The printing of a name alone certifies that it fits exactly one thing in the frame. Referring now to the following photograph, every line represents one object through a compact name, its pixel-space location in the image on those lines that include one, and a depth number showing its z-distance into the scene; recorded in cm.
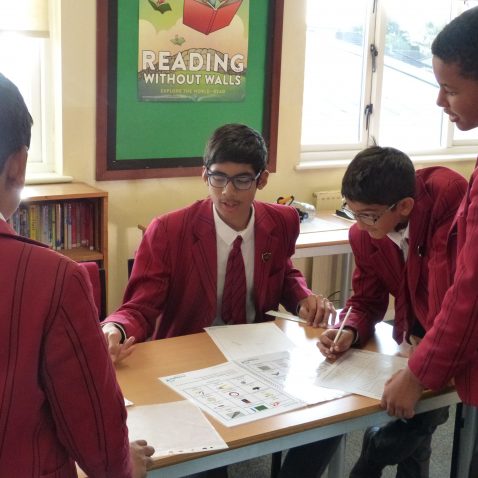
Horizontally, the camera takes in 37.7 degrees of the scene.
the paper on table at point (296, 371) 166
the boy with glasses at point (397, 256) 182
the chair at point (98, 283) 214
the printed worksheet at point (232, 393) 155
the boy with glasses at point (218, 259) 209
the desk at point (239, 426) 143
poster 342
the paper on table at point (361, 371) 171
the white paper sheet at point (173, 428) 140
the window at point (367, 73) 416
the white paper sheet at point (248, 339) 189
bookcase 308
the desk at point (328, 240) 338
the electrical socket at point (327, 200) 413
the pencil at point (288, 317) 215
